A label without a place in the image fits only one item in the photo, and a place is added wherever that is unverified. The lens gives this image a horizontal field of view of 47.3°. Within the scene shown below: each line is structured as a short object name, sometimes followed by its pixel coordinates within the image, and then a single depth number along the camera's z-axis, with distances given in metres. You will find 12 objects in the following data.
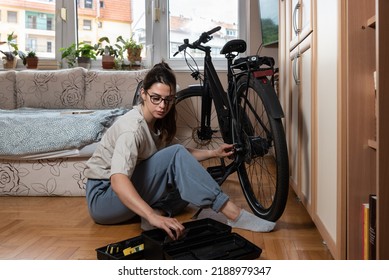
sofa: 2.27
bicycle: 1.65
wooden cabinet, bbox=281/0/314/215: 1.73
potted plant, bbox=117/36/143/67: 3.78
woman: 1.54
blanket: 2.26
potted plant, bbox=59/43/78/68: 3.77
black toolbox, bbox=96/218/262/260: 1.32
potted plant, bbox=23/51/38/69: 3.79
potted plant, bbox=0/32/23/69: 3.81
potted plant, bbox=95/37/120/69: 3.80
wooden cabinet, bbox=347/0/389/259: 1.13
